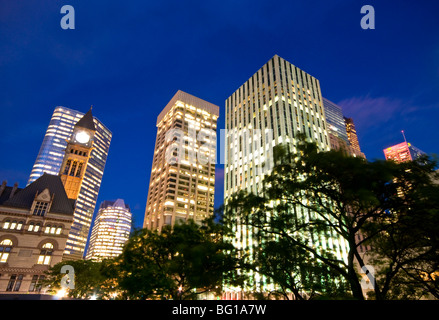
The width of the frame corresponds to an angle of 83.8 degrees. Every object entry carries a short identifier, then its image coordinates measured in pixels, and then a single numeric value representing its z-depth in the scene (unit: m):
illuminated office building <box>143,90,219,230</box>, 131.12
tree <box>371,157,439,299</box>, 11.08
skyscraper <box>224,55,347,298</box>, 79.81
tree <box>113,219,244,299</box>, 12.23
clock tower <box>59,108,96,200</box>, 94.38
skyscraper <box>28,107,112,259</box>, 95.06
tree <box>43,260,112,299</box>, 46.79
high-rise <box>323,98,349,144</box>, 182.10
